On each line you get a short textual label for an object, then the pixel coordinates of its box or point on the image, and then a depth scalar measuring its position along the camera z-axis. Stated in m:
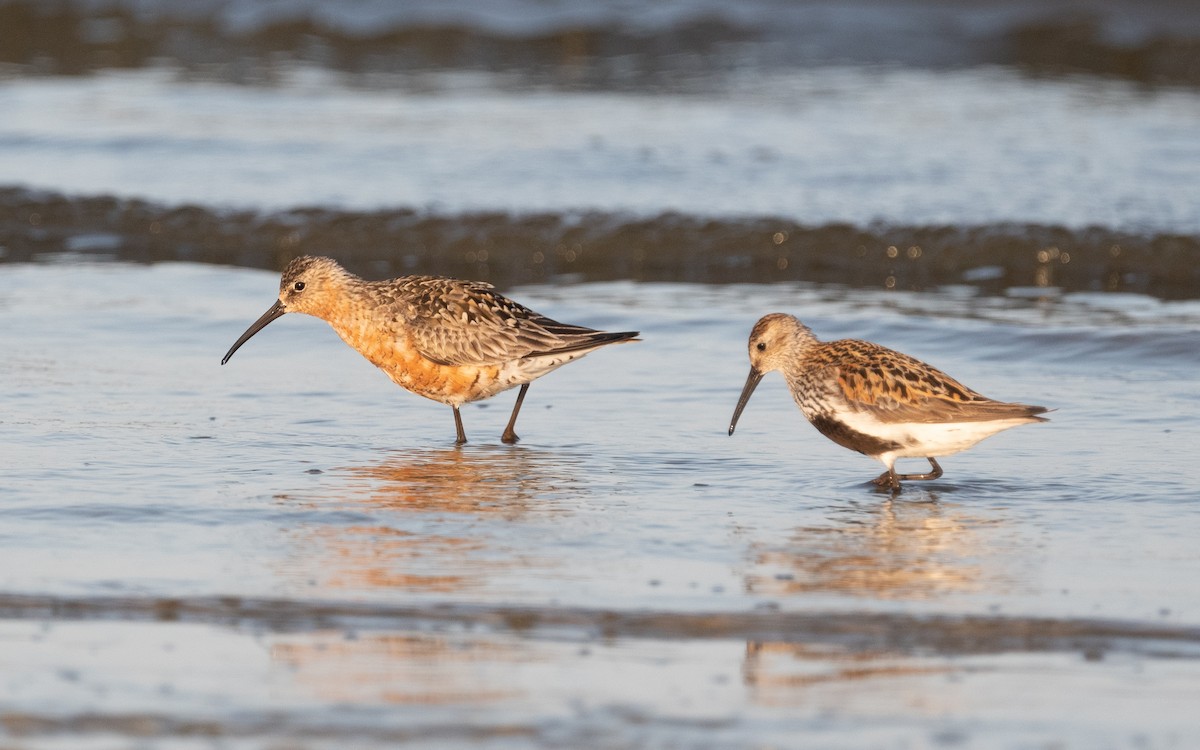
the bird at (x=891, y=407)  13.90
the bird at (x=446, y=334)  16.50
